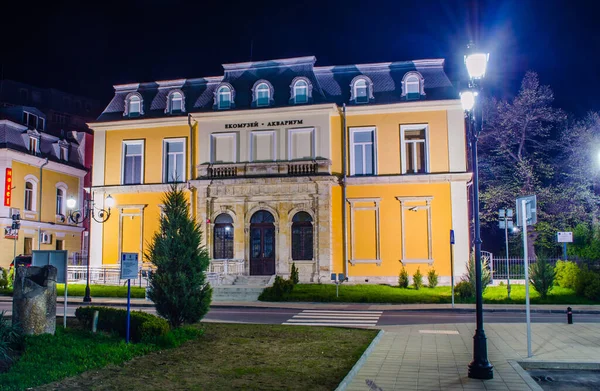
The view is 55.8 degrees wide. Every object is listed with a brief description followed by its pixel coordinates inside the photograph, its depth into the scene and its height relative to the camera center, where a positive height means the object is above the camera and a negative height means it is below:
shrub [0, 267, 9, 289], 31.29 -1.46
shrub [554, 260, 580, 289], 27.27 -1.25
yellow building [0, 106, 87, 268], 38.59 +5.30
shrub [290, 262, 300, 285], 28.79 -1.27
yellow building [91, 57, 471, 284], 32.16 +4.45
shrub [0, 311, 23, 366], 10.15 -1.58
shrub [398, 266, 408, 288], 30.14 -1.56
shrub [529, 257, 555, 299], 25.25 -1.27
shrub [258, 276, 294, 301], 26.36 -1.88
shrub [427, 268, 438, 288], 30.03 -1.56
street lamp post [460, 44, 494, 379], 10.09 +2.38
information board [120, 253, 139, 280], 12.48 -0.30
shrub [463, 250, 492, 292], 25.59 -1.18
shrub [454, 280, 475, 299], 25.48 -1.84
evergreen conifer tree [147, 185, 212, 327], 14.05 -0.45
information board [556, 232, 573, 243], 27.59 +0.59
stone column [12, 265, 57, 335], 11.35 -0.94
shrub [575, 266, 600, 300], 24.80 -1.62
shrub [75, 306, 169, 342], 12.26 -1.58
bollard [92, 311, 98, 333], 12.80 -1.56
